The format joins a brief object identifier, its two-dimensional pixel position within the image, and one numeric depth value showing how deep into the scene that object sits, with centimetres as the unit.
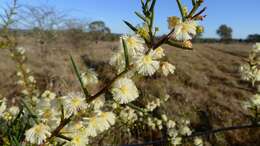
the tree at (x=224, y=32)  4189
